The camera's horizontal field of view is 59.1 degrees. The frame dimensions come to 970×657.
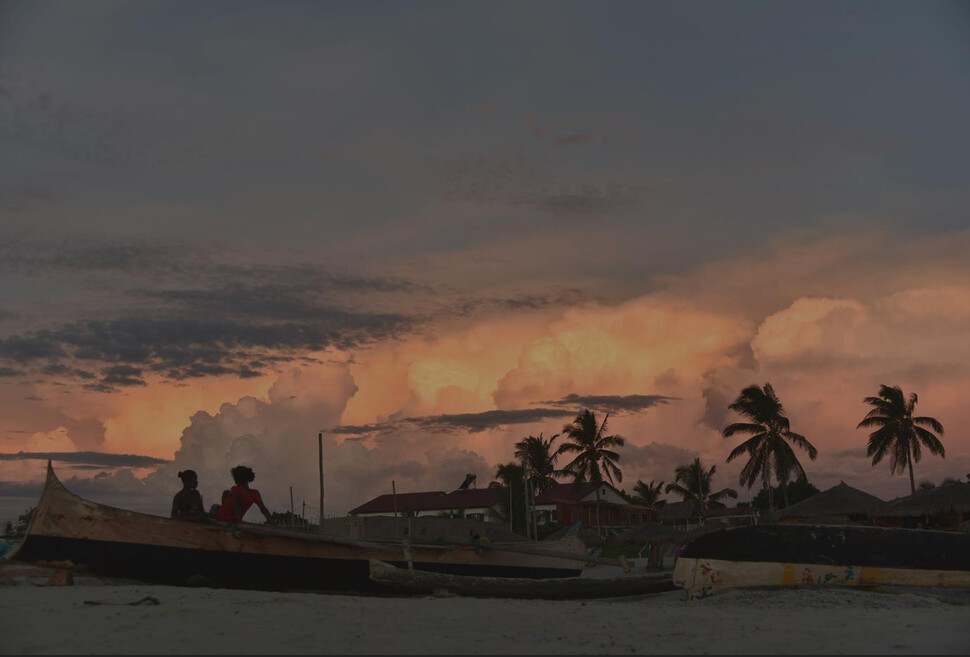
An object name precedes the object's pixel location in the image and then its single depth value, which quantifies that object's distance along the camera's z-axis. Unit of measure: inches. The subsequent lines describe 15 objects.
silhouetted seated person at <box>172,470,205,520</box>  521.3
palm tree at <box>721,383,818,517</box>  1729.8
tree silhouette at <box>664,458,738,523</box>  2815.0
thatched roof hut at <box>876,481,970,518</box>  1171.9
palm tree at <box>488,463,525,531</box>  2493.8
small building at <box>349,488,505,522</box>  2667.3
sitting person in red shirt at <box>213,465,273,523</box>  522.6
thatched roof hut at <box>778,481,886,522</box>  1300.4
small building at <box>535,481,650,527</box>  2689.5
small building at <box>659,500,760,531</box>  2940.5
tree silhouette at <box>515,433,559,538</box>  2519.7
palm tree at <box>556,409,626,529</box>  2048.5
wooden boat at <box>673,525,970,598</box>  499.5
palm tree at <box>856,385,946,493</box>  1715.1
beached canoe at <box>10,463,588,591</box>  487.2
